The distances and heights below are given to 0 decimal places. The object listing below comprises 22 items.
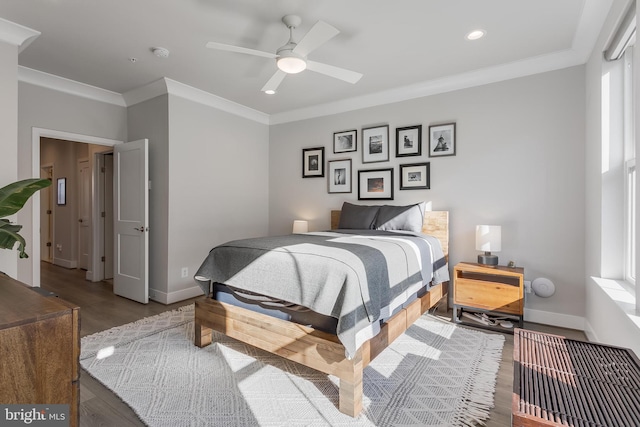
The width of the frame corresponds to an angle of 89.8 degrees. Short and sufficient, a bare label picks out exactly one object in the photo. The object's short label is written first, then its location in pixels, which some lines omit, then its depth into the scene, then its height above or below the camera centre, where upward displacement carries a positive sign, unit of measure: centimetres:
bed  183 -58
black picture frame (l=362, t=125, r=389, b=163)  413 +88
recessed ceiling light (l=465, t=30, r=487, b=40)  270 +151
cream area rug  179 -112
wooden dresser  101 -47
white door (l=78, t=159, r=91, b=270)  552 +1
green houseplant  187 +8
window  230 +34
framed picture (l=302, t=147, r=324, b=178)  468 +73
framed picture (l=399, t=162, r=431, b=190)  384 +43
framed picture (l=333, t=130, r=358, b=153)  439 +98
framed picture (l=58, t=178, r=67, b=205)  599 +40
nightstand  291 -76
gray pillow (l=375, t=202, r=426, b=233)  349 -7
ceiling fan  219 +118
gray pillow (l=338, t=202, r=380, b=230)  374 -6
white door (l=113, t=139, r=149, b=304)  380 -10
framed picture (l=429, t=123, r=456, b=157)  367 +83
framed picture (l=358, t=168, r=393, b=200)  411 +36
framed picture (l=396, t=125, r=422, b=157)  389 +87
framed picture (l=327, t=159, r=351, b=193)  445 +50
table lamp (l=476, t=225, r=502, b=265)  313 -28
